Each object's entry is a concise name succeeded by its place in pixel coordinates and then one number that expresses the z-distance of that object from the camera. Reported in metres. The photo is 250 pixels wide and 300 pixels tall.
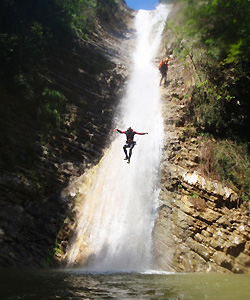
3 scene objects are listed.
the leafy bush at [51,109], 11.44
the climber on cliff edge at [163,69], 15.40
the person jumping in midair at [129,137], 9.90
